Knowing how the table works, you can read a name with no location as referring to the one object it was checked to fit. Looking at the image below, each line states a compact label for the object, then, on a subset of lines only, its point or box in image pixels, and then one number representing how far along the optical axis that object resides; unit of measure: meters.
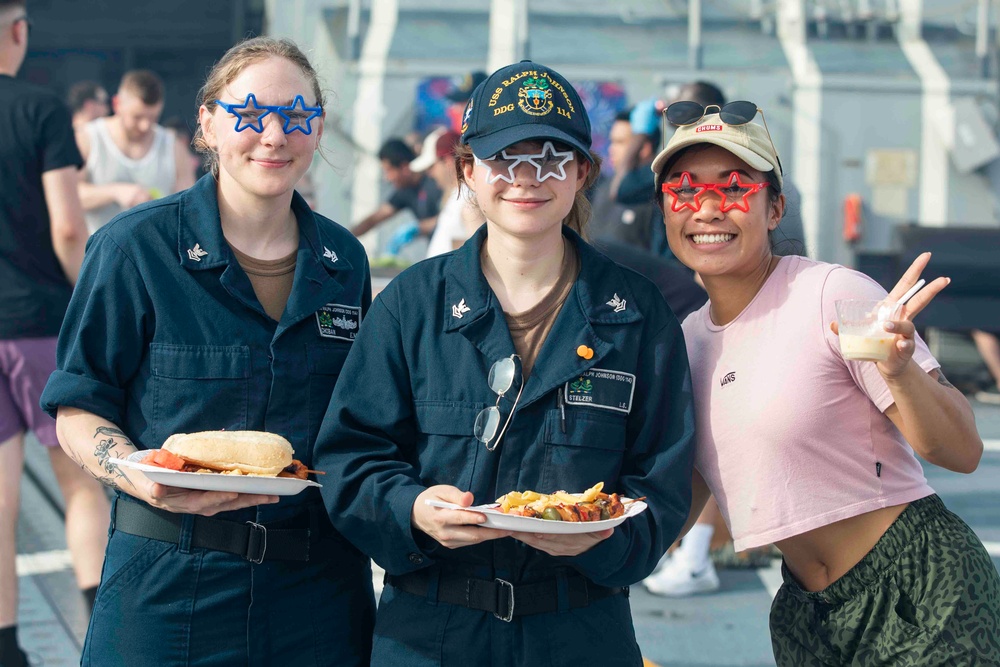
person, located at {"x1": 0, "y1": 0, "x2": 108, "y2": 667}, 4.74
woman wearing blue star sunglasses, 2.75
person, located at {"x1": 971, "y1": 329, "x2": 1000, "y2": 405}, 11.34
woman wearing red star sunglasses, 2.63
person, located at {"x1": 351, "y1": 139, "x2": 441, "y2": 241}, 9.86
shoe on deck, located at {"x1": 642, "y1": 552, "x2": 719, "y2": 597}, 5.73
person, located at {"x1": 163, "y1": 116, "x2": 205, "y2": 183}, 12.52
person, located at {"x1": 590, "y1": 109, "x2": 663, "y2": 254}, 6.41
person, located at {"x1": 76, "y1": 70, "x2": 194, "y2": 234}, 7.19
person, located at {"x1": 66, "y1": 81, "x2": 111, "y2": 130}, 11.98
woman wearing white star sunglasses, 2.57
